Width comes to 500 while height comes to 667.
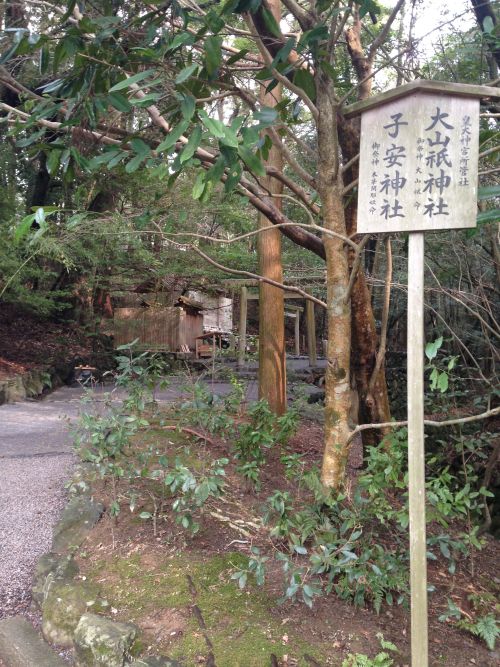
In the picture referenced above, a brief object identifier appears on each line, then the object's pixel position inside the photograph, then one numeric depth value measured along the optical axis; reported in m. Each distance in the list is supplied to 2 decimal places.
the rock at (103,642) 2.25
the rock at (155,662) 2.13
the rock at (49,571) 2.93
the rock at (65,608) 2.64
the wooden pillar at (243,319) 11.10
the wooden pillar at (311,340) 13.38
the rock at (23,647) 2.54
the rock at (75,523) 3.38
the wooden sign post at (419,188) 1.84
